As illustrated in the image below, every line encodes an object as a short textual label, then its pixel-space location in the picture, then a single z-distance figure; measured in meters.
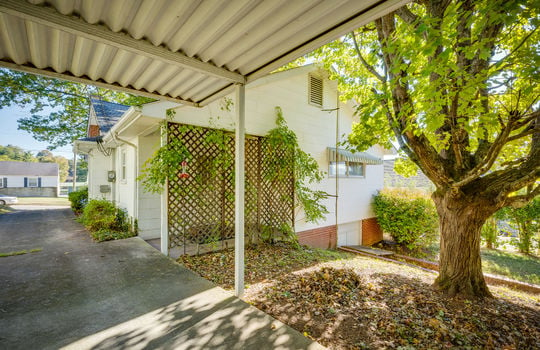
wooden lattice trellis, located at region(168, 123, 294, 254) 6.05
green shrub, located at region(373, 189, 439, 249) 10.20
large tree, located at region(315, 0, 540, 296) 3.11
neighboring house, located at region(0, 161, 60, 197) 31.42
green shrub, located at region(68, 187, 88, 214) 13.65
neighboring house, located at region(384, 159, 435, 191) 19.00
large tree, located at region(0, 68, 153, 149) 13.92
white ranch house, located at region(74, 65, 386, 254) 6.62
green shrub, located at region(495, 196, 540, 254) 9.62
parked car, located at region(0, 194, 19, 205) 19.86
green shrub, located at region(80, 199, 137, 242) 7.41
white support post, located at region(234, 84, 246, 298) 3.78
